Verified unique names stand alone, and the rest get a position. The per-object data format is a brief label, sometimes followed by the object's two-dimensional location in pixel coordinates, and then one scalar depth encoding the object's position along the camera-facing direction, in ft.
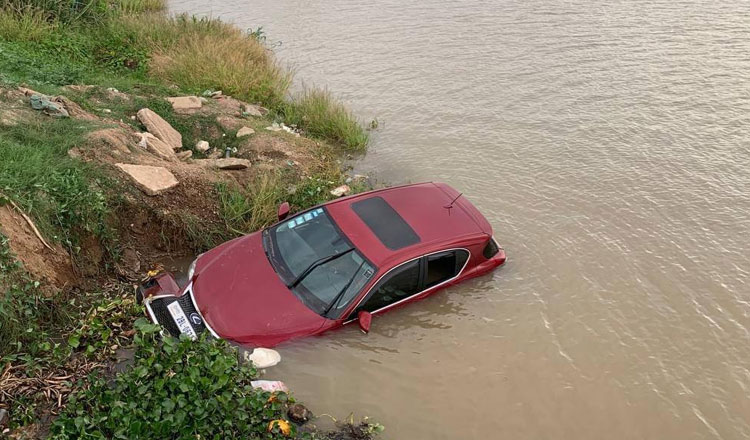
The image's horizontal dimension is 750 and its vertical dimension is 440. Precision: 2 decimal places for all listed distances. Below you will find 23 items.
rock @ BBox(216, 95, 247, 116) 34.60
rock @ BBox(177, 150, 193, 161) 29.07
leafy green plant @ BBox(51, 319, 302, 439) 14.34
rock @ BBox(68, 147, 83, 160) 24.10
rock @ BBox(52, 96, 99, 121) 28.48
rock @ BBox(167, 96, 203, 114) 32.76
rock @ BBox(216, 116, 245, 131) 32.35
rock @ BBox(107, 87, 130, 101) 32.32
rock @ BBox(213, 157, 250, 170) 28.14
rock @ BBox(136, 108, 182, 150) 29.99
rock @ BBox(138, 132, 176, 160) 27.66
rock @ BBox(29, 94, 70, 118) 27.02
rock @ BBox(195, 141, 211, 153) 30.73
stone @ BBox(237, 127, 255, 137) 31.91
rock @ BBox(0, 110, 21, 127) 24.77
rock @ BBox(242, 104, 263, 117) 35.40
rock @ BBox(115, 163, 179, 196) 24.31
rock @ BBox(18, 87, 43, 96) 28.48
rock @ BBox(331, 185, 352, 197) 28.60
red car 19.30
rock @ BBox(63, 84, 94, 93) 32.01
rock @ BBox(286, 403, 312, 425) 17.65
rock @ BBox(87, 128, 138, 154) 25.32
